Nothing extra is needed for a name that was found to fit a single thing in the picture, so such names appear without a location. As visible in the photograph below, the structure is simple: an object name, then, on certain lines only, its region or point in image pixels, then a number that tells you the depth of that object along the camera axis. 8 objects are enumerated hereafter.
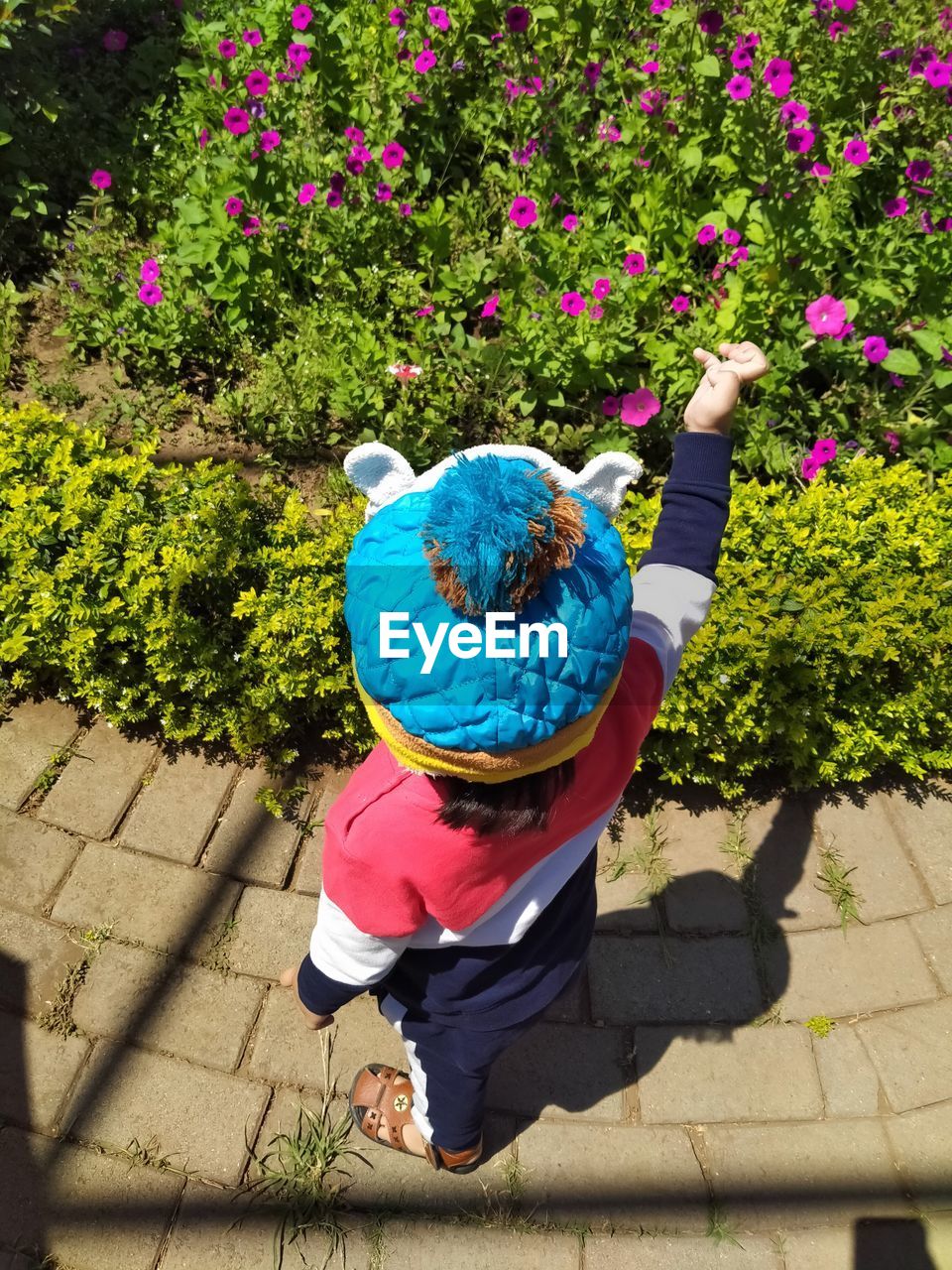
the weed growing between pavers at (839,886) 2.56
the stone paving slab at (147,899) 2.42
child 0.94
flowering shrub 3.17
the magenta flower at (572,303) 2.96
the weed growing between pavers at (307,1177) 2.04
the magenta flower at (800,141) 3.03
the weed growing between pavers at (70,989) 2.26
